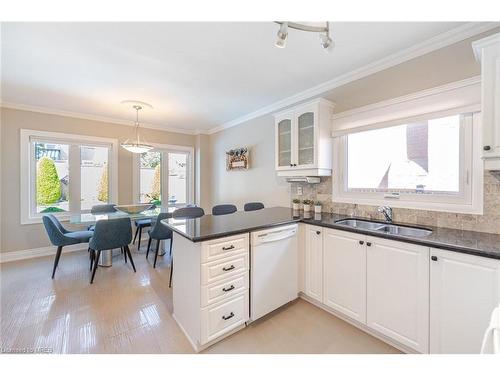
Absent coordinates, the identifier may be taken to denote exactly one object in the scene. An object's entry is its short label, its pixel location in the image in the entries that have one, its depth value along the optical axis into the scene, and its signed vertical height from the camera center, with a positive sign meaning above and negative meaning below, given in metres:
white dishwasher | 1.84 -0.76
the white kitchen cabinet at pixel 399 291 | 1.45 -0.75
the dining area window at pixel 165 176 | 4.45 +0.22
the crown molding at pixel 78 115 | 3.31 +1.24
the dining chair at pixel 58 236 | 2.67 -0.64
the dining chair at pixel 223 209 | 3.18 -0.35
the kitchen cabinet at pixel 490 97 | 1.30 +0.55
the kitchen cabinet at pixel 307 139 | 2.44 +0.57
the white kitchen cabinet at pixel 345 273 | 1.76 -0.75
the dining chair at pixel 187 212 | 3.05 -0.38
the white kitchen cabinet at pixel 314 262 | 2.07 -0.74
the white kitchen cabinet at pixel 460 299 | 1.22 -0.67
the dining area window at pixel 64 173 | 3.43 +0.22
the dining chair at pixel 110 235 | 2.61 -0.61
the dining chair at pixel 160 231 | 2.92 -0.62
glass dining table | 2.79 -0.43
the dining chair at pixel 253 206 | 3.37 -0.31
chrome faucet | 2.05 -0.25
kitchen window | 1.69 +0.20
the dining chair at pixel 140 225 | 3.85 -0.69
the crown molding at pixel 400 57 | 1.63 +1.19
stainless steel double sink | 1.81 -0.37
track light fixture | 1.17 +0.87
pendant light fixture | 3.22 +0.64
